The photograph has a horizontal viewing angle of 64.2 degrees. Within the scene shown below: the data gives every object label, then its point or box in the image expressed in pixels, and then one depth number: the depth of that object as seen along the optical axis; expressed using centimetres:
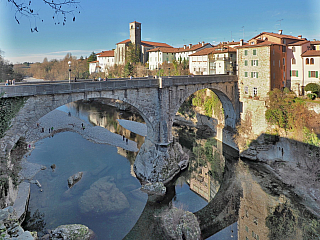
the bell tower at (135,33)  7775
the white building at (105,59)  8548
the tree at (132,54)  7344
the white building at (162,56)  6819
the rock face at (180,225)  1578
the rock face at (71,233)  1502
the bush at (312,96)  2744
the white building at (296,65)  3069
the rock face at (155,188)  2114
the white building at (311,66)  2891
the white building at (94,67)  9123
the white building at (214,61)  4072
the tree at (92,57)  9888
